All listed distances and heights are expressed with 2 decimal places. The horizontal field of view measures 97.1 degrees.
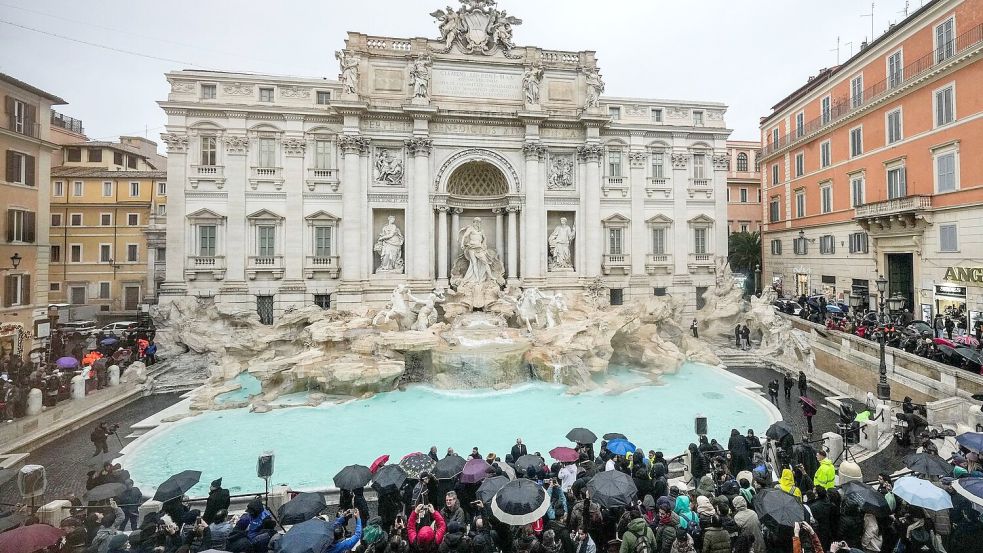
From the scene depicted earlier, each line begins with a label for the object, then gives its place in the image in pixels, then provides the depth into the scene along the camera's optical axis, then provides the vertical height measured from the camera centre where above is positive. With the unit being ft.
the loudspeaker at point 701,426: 29.86 -9.78
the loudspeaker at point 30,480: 24.03 -10.54
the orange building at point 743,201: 124.67 +23.89
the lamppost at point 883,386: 40.56 -9.76
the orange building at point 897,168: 58.80 +19.00
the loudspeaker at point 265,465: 25.39 -10.39
